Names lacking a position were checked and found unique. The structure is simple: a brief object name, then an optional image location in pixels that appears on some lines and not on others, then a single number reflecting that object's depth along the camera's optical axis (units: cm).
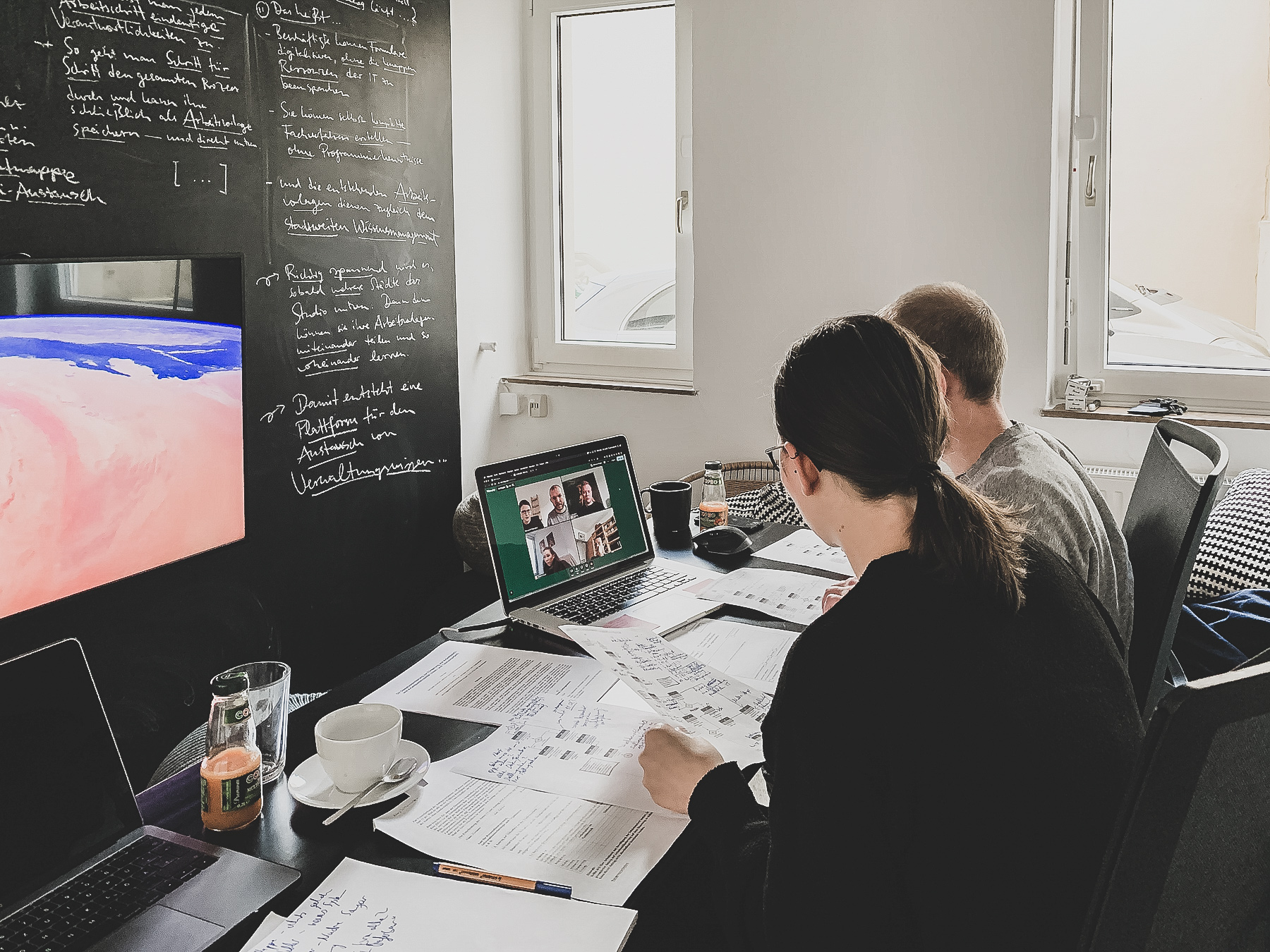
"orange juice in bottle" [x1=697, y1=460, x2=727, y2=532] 236
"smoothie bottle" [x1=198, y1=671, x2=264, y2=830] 116
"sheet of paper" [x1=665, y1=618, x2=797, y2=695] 159
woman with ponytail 93
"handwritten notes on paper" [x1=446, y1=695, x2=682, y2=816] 127
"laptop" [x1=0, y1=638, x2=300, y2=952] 99
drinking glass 128
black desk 111
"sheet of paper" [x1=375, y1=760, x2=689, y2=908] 109
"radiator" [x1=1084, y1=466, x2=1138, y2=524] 306
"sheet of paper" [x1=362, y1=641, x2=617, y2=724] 148
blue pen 106
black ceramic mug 229
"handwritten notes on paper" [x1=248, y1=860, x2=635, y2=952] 98
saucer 122
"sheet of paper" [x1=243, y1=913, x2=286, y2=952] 98
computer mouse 219
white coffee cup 123
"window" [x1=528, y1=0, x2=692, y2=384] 381
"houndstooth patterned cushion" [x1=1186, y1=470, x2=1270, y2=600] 245
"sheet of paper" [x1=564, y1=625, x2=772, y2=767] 136
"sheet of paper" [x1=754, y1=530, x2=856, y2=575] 213
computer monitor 196
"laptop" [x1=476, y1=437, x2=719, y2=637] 183
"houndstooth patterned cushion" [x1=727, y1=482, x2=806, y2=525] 315
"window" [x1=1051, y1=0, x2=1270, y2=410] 301
